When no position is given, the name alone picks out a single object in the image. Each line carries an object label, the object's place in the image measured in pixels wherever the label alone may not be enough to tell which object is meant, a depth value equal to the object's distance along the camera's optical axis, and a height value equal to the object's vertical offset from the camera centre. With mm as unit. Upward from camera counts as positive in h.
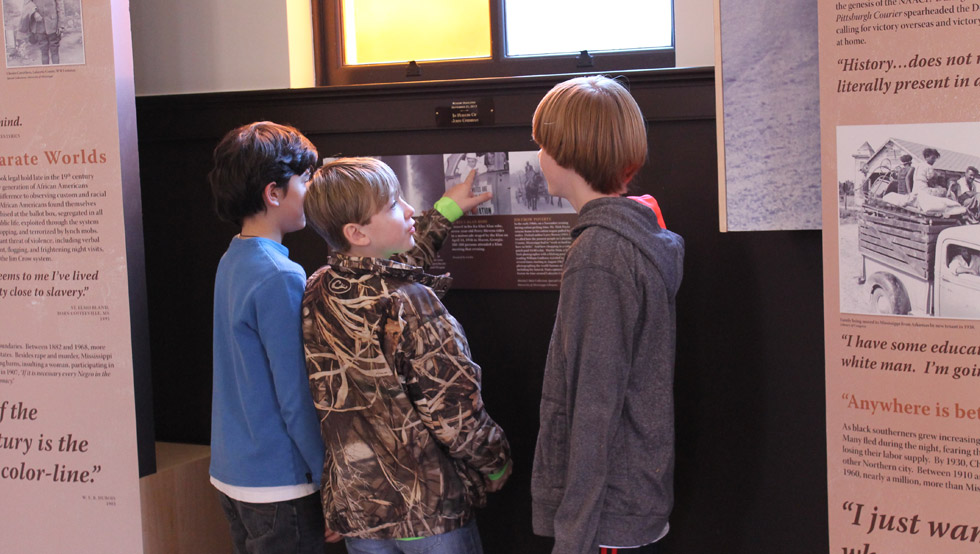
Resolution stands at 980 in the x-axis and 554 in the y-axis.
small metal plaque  2691 +392
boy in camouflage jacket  2006 -334
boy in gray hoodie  1771 -247
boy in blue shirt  2150 -308
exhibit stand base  2682 -849
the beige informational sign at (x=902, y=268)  1670 -98
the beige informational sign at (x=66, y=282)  2486 -89
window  2760 +676
